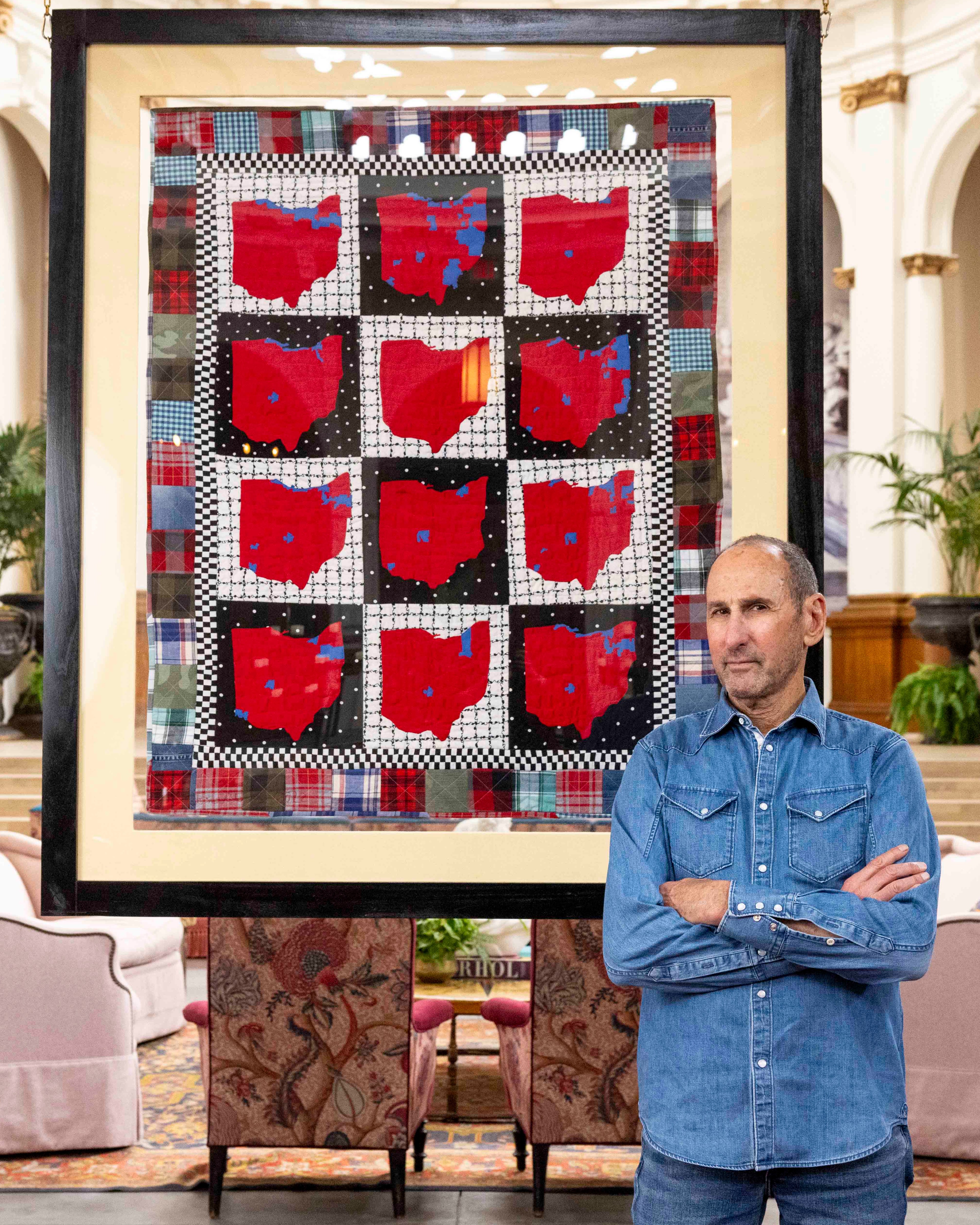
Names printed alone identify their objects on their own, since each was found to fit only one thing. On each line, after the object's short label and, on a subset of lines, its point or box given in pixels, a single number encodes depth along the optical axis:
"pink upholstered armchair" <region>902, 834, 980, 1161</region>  3.72
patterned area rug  3.55
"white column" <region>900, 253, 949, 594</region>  9.73
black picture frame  2.22
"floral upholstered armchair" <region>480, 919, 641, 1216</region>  3.32
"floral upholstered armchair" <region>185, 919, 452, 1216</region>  3.26
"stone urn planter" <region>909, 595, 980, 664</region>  8.76
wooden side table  4.06
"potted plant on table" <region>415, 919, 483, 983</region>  4.34
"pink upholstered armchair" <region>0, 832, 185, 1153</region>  3.78
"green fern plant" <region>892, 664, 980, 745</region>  8.62
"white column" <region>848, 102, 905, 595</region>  9.72
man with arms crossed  1.59
